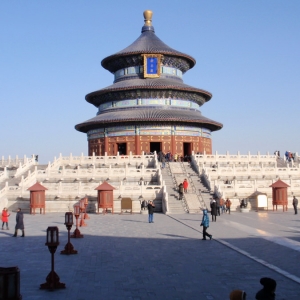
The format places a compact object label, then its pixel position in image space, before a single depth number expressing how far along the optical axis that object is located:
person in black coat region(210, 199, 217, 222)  26.58
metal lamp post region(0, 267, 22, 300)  7.02
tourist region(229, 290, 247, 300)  6.26
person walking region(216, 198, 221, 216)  29.88
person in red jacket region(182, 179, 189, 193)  35.30
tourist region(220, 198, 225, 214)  32.28
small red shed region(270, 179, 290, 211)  33.81
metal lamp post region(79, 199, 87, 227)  24.11
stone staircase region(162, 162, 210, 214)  32.88
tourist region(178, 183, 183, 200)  33.98
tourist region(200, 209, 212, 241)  19.11
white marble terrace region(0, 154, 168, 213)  34.38
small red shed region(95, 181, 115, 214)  32.62
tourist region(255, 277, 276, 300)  6.79
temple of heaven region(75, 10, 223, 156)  53.28
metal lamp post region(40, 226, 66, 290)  11.15
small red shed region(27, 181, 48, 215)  32.94
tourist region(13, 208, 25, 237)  20.64
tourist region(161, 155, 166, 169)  41.27
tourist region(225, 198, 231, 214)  32.62
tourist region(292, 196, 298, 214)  31.73
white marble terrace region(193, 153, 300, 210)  35.19
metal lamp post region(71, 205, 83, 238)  19.71
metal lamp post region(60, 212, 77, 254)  16.00
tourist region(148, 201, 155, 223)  25.70
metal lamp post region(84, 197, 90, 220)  28.89
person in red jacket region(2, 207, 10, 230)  23.55
